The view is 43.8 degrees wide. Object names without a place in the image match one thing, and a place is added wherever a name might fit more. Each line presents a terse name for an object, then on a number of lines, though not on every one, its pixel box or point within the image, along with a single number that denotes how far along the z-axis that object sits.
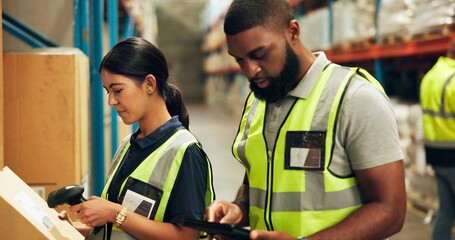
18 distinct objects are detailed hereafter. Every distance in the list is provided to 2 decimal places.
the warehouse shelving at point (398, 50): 5.00
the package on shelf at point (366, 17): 6.46
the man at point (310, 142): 1.44
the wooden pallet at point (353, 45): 6.69
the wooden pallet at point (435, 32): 4.88
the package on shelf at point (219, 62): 16.22
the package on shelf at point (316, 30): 7.61
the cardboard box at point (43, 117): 2.70
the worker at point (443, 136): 4.14
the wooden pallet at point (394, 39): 5.71
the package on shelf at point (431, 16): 4.81
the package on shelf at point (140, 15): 6.47
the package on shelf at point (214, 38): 17.06
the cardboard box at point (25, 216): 1.79
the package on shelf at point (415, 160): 5.48
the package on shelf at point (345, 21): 6.92
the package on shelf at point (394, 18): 5.63
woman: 1.75
